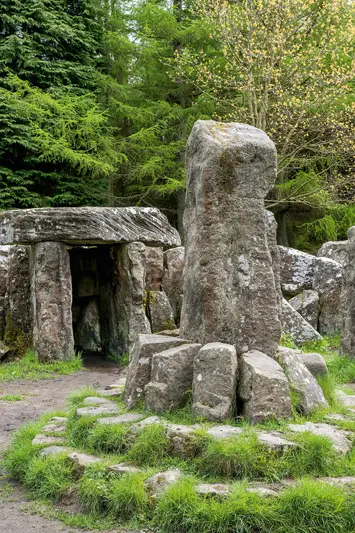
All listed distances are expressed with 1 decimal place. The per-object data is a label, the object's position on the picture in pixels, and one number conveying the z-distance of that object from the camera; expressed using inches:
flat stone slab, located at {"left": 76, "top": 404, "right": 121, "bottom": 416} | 209.5
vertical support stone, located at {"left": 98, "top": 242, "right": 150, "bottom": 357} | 414.6
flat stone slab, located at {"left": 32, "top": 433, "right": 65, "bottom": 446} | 204.1
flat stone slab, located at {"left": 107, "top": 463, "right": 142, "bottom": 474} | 168.9
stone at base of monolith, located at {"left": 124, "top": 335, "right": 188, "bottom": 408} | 213.8
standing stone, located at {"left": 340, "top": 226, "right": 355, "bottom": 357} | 354.3
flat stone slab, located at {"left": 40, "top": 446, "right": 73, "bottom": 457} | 193.9
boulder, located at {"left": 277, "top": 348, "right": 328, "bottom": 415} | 199.6
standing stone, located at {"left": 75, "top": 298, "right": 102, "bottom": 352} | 478.3
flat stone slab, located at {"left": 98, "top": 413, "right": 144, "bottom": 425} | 196.5
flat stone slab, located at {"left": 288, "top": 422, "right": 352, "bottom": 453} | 175.7
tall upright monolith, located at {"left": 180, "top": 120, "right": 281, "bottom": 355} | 212.1
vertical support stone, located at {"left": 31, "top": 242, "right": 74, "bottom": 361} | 391.9
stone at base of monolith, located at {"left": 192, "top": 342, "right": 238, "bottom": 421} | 189.4
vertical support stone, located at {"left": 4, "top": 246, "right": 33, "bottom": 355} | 416.5
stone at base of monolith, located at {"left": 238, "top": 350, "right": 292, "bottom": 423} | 186.2
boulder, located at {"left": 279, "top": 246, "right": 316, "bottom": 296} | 519.5
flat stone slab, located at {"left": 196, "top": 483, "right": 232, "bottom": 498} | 153.4
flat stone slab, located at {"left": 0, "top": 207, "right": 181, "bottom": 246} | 380.5
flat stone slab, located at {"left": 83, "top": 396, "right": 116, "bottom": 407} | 224.7
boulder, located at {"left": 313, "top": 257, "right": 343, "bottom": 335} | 496.1
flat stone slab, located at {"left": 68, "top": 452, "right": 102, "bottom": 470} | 179.5
